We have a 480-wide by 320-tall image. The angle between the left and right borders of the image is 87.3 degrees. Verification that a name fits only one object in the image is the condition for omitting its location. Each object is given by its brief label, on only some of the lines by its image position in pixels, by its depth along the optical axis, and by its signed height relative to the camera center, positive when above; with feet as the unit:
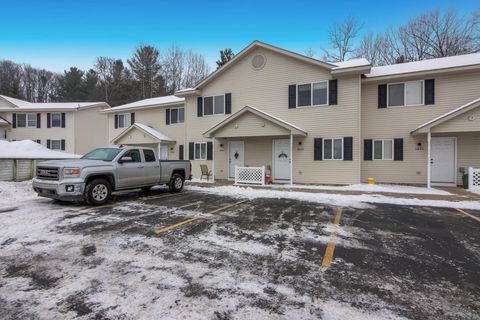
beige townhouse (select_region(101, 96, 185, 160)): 60.64 +7.92
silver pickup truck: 24.50 -1.71
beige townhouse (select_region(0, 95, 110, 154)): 85.10 +11.53
